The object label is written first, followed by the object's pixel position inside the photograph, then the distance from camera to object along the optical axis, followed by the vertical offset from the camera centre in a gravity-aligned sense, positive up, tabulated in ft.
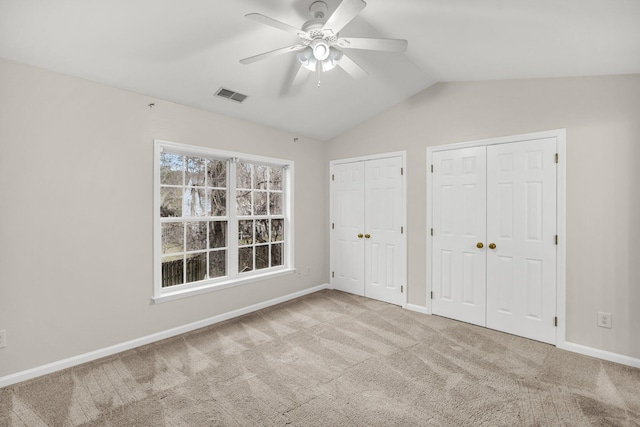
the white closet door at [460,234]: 11.40 -0.78
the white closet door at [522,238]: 10.01 -0.83
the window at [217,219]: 10.89 -0.20
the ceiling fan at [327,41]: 5.90 +3.79
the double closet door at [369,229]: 13.67 -0.73
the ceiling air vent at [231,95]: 10.48 +4.13
